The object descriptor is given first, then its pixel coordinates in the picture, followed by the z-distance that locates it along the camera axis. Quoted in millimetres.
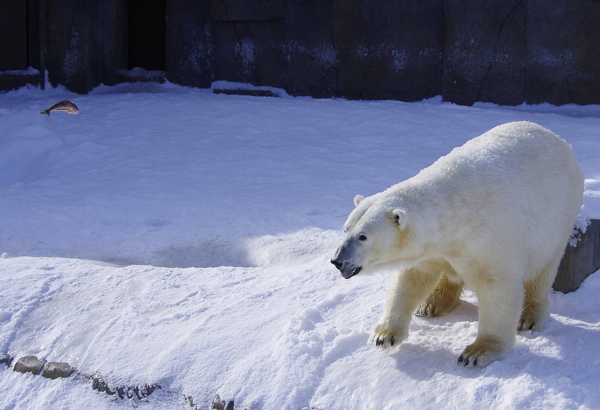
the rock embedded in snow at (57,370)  5285
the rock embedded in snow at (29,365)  5406
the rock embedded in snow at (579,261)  5717
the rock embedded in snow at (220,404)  4504
